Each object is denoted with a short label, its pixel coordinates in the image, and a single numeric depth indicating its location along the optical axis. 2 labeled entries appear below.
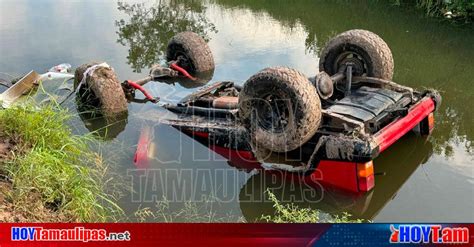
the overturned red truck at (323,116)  4.80
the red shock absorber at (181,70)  8.25
